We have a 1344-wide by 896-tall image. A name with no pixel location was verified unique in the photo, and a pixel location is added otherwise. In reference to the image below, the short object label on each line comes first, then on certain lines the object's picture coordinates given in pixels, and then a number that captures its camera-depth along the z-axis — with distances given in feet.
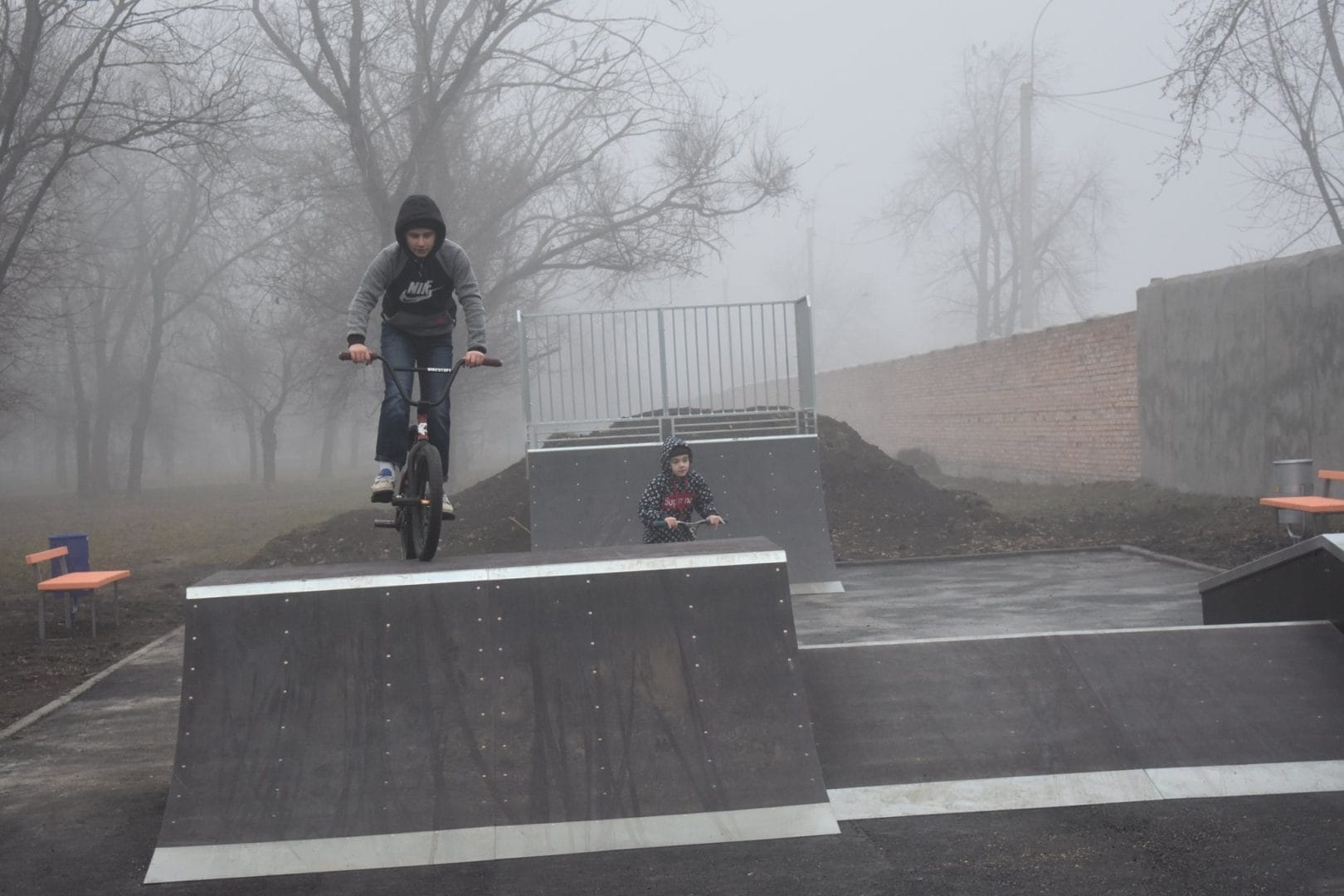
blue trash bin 45.21
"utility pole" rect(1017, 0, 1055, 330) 118.87
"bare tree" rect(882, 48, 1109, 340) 191.11
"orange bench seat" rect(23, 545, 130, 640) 38.86
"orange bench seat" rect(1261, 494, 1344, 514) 40.60
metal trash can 47.67
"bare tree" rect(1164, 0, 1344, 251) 61.87
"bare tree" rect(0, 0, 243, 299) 52.65
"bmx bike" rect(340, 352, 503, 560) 21.44
